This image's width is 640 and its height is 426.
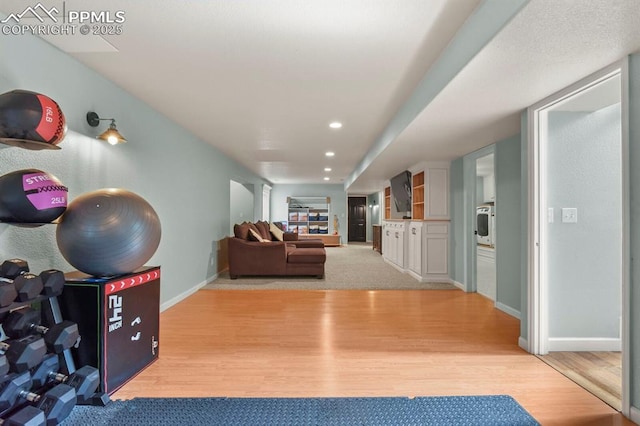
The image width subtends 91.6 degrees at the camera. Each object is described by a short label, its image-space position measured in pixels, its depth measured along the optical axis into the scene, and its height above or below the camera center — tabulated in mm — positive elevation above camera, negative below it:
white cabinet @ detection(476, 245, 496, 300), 4688 -1121
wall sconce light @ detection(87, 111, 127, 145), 2521 +673
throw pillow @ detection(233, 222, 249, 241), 5680 -317
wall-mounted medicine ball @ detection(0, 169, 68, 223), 1556 +90
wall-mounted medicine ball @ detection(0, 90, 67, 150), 1538 +482
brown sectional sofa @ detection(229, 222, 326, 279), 5531 -802
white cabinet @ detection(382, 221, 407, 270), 6288 -613
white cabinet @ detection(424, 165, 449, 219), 5203 +389
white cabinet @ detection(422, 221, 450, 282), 5207 -602
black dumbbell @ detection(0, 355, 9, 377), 1333 -654
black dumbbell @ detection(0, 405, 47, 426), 1394 -930
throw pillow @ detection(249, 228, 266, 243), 5768 -395
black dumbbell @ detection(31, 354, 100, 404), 1689 -910
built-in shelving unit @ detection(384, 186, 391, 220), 8173 +334
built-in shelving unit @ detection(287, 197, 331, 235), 11695 -40
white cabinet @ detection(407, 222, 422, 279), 5367 -608
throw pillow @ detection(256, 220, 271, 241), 6639 -324
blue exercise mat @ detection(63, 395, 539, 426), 1711 -1133
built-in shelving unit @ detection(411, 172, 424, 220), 5603 +347
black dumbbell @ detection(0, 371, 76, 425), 1442 -905
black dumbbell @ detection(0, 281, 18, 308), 1385 -363
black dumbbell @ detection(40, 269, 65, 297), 1685 -376
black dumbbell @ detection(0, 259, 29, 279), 1610 -285
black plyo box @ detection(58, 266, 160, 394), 1930 -705
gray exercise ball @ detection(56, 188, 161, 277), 1900 -116
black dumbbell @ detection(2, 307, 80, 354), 1567 -612
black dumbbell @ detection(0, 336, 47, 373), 1434 -650
